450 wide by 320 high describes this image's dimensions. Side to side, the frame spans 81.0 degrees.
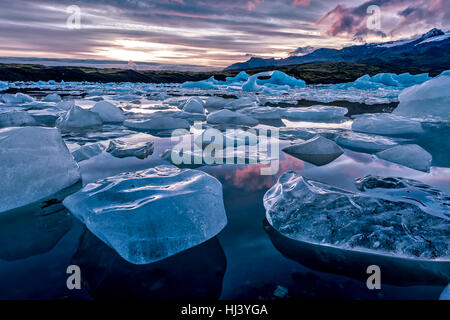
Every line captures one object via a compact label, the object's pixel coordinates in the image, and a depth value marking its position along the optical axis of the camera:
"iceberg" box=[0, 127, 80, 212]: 1.93
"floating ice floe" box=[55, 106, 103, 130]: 5.11
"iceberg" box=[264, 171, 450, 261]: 1.44
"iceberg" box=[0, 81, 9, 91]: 19.70
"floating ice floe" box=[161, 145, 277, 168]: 2.99
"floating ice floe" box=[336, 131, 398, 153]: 3.72
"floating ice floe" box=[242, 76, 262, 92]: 21.51
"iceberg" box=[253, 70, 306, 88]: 27.86
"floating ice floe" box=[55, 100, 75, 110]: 7.60
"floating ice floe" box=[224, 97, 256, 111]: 9.22
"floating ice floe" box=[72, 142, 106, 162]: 3.04
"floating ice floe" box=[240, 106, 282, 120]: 6.99
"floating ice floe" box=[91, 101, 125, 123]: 5.91
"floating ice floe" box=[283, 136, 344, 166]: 3.32
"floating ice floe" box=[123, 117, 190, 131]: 5.18
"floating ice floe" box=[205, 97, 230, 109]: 9.90
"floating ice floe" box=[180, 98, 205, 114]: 7.46
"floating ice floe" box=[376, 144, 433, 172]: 2.86
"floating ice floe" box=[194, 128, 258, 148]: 3.75
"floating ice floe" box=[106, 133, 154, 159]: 3.23
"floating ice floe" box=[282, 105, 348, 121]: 6.94
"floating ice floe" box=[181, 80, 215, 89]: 27.03
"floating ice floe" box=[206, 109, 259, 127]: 5.98
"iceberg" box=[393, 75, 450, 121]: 5.90
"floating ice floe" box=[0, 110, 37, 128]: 4.91
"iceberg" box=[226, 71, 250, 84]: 32.75
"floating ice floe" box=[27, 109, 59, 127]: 5.52
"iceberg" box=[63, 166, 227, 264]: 1.41
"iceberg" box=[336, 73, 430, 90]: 25.02
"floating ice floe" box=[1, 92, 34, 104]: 9.19
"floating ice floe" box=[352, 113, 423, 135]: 4.81
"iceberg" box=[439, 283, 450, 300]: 1.15
